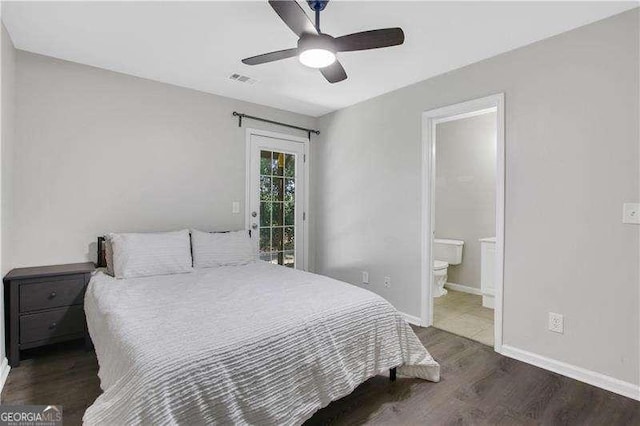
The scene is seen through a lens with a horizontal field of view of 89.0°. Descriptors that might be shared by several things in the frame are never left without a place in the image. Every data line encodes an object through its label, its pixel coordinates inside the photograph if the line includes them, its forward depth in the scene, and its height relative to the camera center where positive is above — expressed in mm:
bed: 1271 -653
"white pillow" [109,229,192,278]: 2588 -384
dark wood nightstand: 2314 -731
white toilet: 4180 -648
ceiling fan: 1688 +983
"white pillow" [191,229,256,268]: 3031 -386
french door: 3932 +161
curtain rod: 3768 +1082
